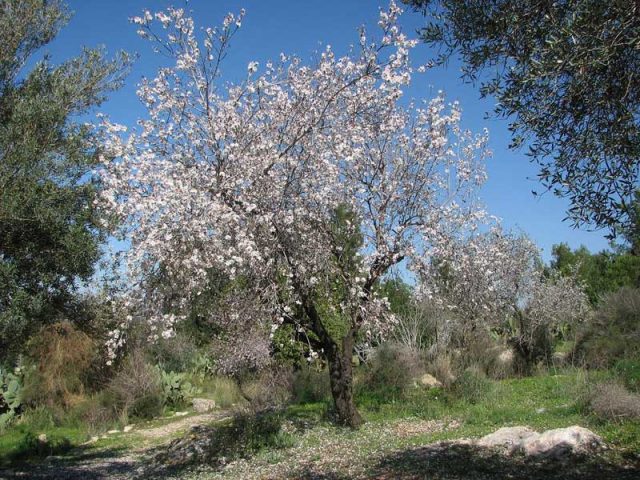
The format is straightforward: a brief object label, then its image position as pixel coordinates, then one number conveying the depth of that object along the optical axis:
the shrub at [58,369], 18.92
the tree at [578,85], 5.01
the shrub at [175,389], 21.09
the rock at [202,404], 21.06
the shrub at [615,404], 9.45
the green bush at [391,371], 15.38
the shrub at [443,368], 15.98
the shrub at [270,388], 15.12
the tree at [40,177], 7.53
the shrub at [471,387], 13.42
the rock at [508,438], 8.71
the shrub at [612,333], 16.16
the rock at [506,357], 18.81
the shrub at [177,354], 23.92
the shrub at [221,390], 21.19
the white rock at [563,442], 8.06
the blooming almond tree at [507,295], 17.40
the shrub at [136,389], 19.06
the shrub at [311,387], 16.77
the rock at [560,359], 19.21
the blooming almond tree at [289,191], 8.58
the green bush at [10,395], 18.72
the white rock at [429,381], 16.28
